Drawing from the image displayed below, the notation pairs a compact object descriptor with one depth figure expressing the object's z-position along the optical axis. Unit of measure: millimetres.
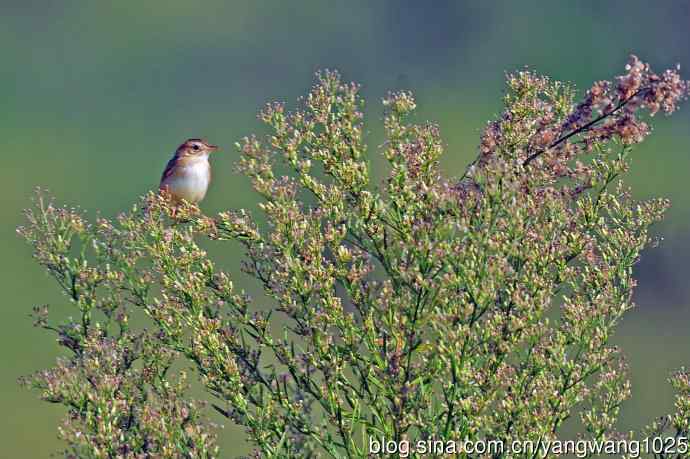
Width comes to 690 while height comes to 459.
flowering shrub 8367
